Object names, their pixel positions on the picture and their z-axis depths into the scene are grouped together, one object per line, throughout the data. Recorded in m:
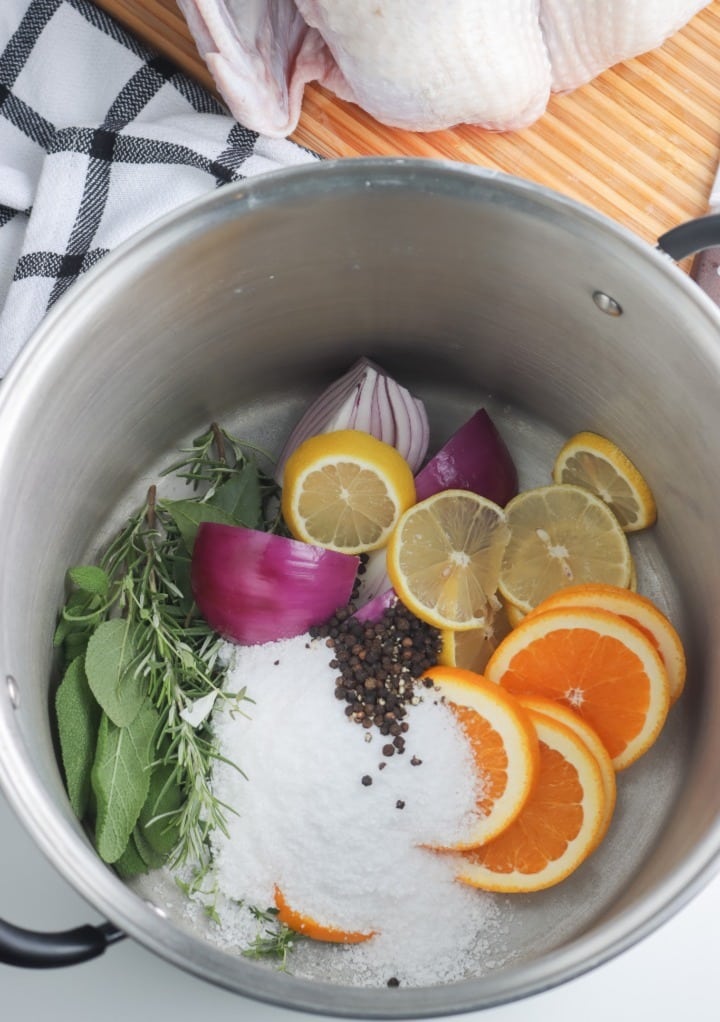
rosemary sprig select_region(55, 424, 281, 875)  0.86
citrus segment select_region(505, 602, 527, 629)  0.98
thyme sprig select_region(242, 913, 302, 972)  0.86
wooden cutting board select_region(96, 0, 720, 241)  1.04
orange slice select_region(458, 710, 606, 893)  0.87
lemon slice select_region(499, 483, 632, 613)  0.98
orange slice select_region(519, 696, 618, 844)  0.89
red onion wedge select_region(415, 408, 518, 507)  1.00
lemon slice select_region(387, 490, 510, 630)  0.94
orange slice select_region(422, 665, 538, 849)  0.85
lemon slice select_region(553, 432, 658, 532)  0.98
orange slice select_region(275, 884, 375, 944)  0.87
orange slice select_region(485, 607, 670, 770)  0.89
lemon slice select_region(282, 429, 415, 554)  0.95
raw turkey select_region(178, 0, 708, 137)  0.95
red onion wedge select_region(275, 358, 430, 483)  1.01
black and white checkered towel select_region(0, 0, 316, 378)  1.04
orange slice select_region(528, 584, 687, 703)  0.91
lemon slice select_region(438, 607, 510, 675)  0.94
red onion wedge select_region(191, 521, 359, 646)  0.90
